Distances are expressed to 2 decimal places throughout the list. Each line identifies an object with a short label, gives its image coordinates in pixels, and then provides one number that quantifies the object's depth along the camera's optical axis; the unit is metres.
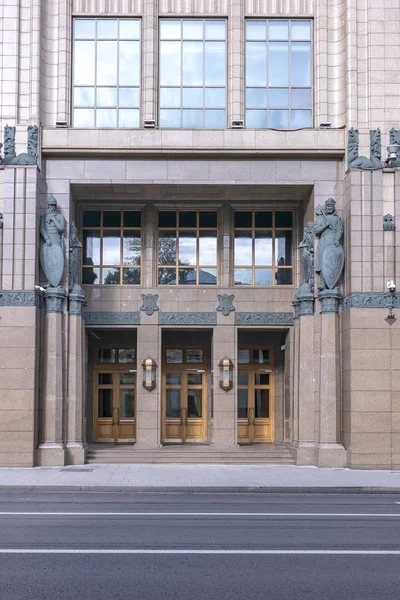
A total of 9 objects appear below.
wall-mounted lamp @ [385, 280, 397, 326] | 23.73
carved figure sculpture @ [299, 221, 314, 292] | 25.27
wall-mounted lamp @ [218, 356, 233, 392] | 26.92
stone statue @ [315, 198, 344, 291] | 24.58
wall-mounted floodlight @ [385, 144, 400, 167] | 24.00
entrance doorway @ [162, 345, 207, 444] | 28.78
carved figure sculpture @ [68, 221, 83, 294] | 25.30
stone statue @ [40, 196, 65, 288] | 24.69
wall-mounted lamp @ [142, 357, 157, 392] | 26.97
